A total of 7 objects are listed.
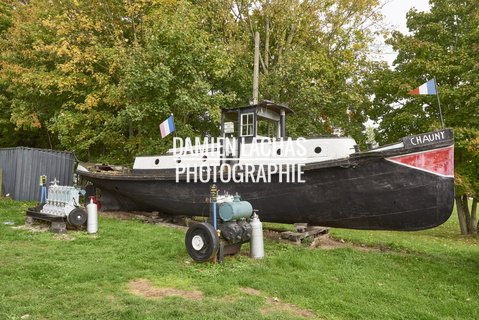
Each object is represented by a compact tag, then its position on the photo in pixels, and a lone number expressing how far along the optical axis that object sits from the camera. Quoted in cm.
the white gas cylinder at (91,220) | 857
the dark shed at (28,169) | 1390
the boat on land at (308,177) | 687
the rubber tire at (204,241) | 582
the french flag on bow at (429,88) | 722
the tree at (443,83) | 1149
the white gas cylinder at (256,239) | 640
